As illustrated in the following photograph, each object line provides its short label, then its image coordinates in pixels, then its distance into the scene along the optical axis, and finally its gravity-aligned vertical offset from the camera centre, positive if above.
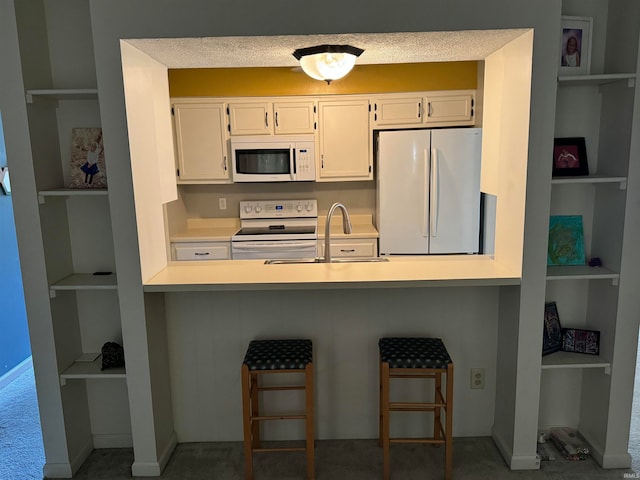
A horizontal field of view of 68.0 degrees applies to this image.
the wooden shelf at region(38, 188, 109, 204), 2.09 -0.09
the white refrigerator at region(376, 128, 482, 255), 3.85 -0.21
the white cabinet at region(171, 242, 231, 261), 4.08 -0.68
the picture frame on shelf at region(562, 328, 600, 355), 2.33 -0.88
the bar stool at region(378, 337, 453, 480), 2.13 -0.92
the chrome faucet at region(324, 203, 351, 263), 2.53 -0.33
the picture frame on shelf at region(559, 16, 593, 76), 2.15 +0.52
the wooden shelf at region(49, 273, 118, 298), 2.19 -0.51
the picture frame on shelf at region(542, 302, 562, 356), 2.38 -0.85
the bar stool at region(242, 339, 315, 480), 2.14 -0.90
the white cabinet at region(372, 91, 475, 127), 4.01 +0.47
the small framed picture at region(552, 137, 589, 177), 2.25 +0.02
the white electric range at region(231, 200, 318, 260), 4.05 -0.55
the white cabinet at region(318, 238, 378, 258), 4.09 -0.68
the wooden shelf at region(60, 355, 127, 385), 2.25 -0.95
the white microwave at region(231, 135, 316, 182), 4.06 +0.09
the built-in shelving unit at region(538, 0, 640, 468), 2.10 -0.33
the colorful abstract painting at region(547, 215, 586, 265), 2.34 -0.38
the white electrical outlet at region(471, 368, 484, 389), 2.49 -1.11
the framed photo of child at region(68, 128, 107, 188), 2.27 +0.06
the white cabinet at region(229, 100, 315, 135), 4.08 +0.44
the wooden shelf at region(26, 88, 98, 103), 2.02 +0.34
